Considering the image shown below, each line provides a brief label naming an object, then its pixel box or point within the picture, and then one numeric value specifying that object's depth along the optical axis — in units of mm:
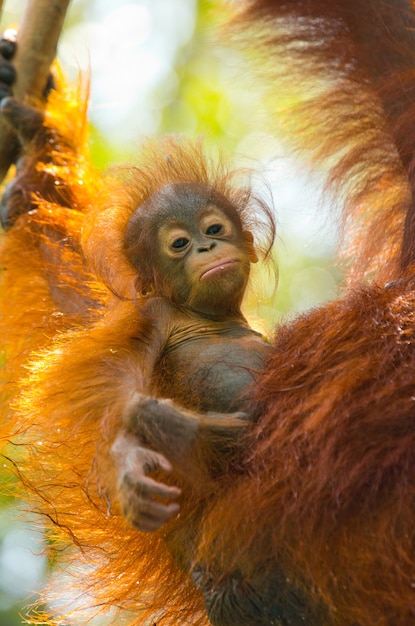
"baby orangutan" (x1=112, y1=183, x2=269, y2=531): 4840
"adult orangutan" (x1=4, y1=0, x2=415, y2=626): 5004
